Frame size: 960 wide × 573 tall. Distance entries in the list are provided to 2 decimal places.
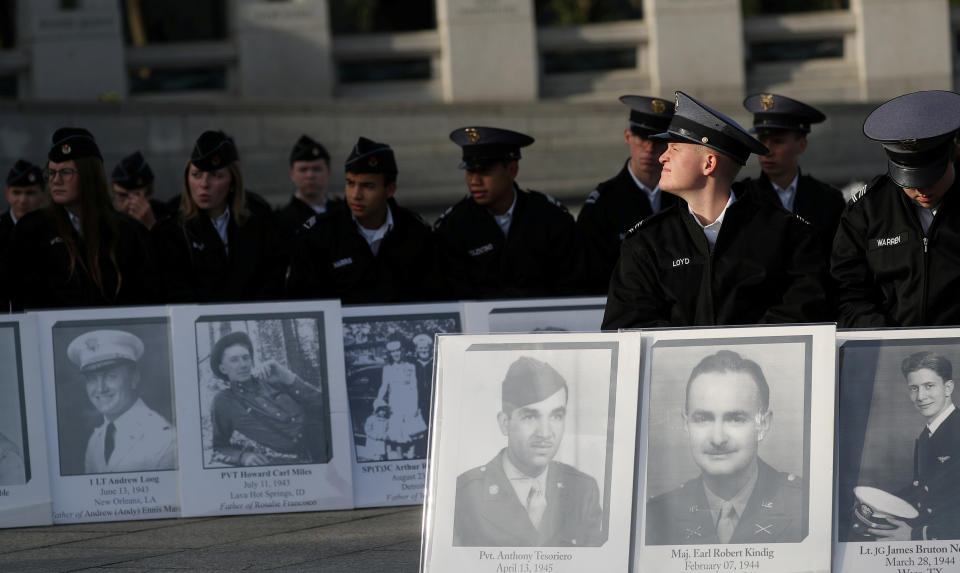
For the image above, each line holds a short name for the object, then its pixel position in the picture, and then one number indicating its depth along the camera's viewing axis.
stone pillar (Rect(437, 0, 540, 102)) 42.09
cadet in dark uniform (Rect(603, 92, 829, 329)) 11.20
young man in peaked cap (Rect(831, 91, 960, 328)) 11.19
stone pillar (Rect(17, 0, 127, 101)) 39.22
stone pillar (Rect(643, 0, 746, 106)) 43.09
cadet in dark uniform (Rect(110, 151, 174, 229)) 22.71
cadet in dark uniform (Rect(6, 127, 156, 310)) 16.39
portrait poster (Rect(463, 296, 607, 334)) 15.62
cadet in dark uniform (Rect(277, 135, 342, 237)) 22.94
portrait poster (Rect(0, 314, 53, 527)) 14.94
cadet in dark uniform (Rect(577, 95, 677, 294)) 17.42
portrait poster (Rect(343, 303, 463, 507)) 15.52
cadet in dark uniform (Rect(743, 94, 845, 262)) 17.30
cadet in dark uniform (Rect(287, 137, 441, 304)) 16.59
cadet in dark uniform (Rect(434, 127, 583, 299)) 16.83
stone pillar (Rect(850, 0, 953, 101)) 43.78
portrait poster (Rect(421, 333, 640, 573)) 9.75
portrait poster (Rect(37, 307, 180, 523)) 15.16
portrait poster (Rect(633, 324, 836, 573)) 9.46
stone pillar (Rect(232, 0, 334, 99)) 40.87
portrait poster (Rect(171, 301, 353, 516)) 15.20
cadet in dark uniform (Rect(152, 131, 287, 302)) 16.84
